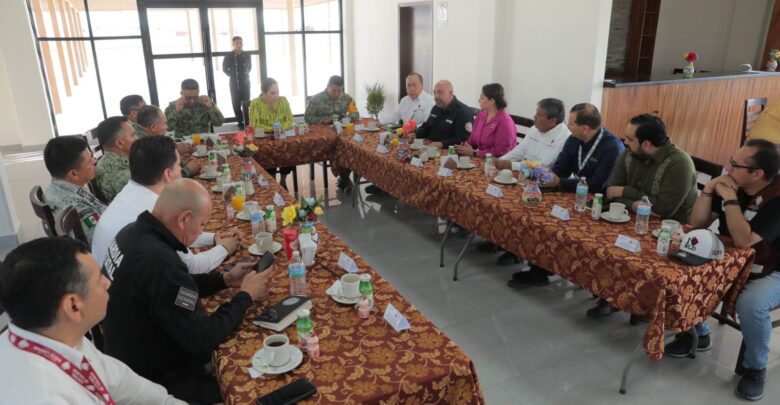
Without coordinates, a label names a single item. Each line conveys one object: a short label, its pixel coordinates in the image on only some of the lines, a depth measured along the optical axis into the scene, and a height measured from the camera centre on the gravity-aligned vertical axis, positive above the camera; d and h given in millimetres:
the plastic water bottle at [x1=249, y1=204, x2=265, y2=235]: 2475 -801
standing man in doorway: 8320 -264
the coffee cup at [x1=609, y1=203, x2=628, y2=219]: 2604 -797
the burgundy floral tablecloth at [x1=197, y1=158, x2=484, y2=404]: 1468 -936
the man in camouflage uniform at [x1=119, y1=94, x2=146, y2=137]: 3900 -384
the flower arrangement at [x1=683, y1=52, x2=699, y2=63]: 6212 -56
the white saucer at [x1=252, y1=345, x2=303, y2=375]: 1514 -921
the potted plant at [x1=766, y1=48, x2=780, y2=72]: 6887 -121
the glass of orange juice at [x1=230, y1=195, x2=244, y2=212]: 2762 -789
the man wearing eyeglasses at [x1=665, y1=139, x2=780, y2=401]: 2271 -775
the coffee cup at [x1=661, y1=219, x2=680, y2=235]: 2365 -798
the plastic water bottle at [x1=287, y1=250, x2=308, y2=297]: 1908 -825
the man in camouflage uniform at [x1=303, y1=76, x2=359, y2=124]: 5480 -561
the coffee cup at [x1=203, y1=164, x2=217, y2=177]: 3467 -779
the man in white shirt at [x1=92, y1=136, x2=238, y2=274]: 2068 -583
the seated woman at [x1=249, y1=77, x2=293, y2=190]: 5098 -547
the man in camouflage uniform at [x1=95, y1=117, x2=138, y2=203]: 2906 -548
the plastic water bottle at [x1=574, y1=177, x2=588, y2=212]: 2721 -765
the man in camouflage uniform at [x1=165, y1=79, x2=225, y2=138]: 4836 -544
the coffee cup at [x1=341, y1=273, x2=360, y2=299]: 1895 -859
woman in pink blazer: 4086 -586
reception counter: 5348 -574
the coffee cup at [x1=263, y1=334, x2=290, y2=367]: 1541 -899
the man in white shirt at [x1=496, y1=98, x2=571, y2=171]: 3604 -617
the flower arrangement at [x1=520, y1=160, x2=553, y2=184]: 3020 -707
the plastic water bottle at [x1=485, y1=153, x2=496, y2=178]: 3514 -770
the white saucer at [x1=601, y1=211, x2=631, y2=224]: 2594 -836
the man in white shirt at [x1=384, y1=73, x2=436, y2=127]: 5234 -524
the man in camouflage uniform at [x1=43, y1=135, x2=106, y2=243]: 2418 -570
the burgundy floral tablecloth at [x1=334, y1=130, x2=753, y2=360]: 2139 -957
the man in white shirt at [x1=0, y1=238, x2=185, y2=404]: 1074 -591
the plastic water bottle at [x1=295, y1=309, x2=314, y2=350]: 1597 -841
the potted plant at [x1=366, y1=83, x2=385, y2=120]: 7857 -720
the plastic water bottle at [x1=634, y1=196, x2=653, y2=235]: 2383 -759
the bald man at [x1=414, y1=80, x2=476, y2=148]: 4523 -569
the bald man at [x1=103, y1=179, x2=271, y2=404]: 1518 -753
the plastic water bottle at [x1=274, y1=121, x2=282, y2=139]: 4754 -703
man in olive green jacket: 2689 -645
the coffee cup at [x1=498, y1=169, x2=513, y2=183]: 3287 -785
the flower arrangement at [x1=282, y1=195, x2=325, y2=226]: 2275 -693
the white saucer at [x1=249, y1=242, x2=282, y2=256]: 2281 -864
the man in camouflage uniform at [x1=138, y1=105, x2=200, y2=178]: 3508 -467
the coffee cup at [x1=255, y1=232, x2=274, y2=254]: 2270 -830
